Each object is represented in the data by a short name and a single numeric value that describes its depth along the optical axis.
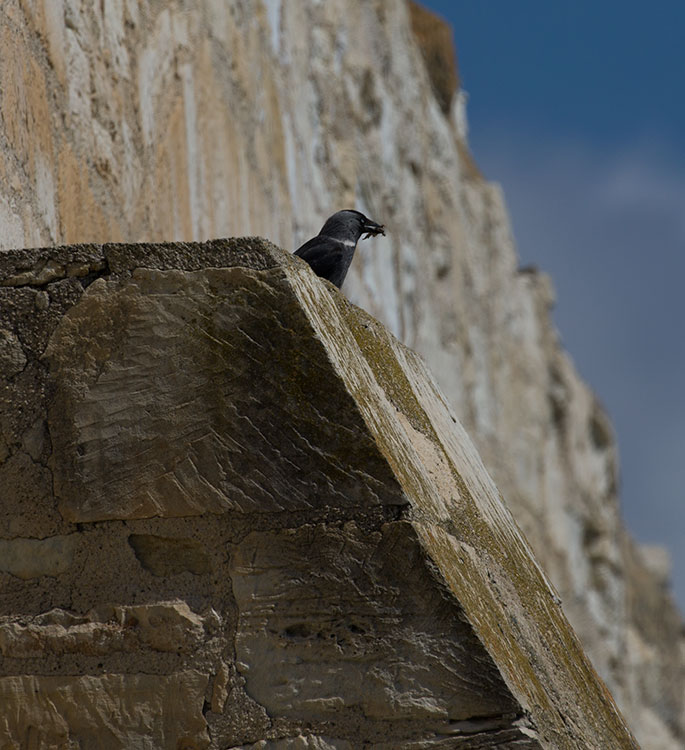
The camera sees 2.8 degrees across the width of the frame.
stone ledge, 20.16
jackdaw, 21.83
